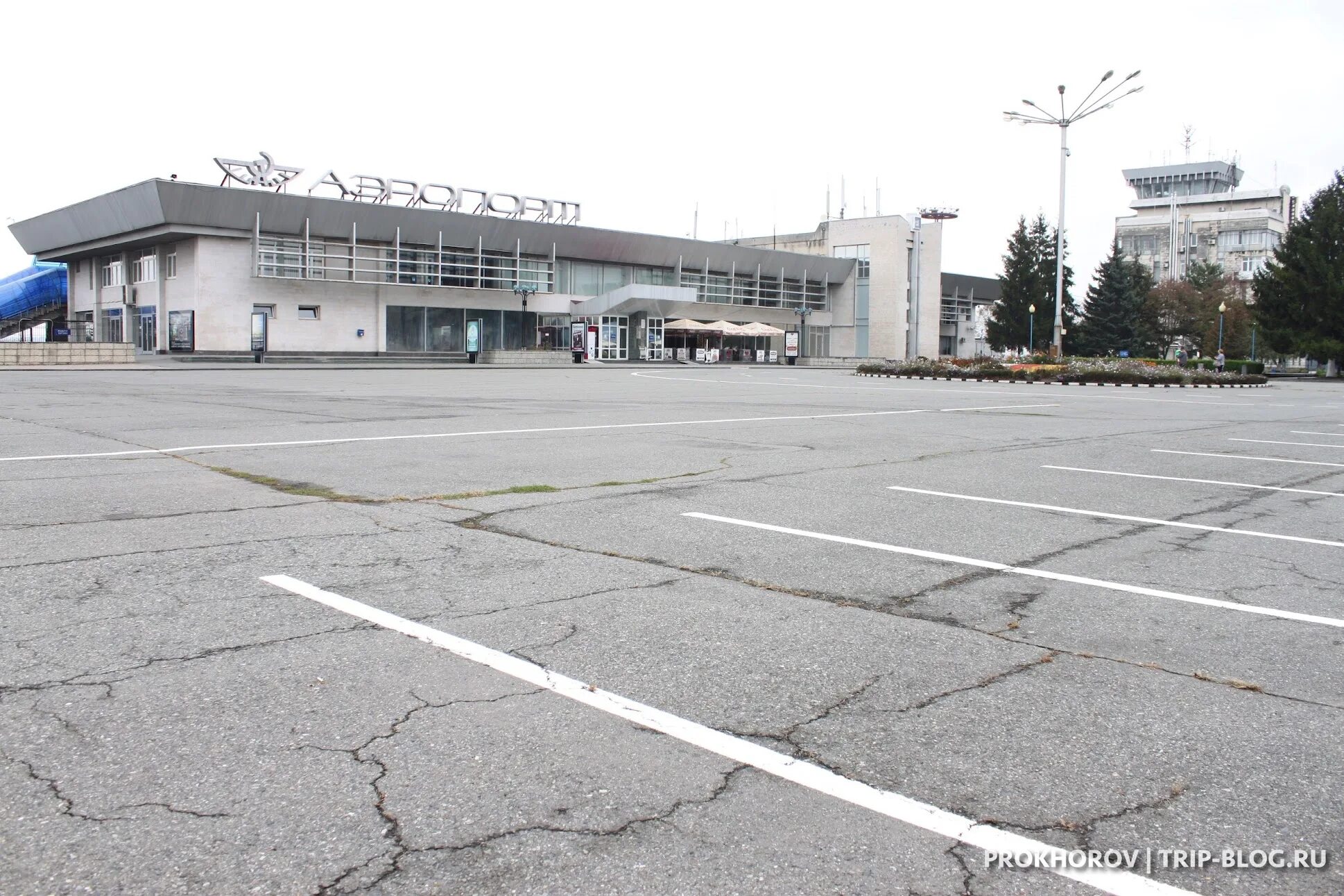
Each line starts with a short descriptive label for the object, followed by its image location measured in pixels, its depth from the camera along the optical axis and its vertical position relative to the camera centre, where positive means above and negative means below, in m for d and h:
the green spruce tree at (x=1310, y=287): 58.09 +5.41
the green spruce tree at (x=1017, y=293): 84.25 +6.97
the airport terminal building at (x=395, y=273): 50.41 +6.05
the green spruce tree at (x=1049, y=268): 83.81 +9.25
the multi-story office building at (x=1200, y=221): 128.12 +20.89
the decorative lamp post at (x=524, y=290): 61.38 +5.12
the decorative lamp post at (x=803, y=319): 78.50 +4.46
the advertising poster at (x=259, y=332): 48.61 +1.89
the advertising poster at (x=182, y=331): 50.06 +1.97
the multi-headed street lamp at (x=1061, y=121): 41.16 +10.75
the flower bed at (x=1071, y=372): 39.28 +0.15
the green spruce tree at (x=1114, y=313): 77.69 +4.94
